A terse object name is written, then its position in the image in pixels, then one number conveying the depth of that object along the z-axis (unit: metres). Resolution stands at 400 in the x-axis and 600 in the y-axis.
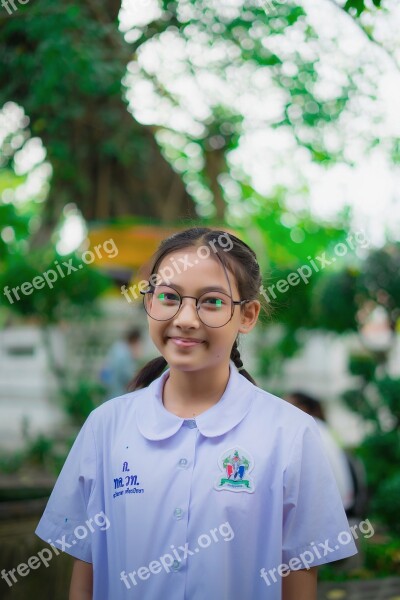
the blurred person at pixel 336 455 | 4.04
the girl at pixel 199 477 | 1.59
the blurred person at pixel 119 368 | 7.66
